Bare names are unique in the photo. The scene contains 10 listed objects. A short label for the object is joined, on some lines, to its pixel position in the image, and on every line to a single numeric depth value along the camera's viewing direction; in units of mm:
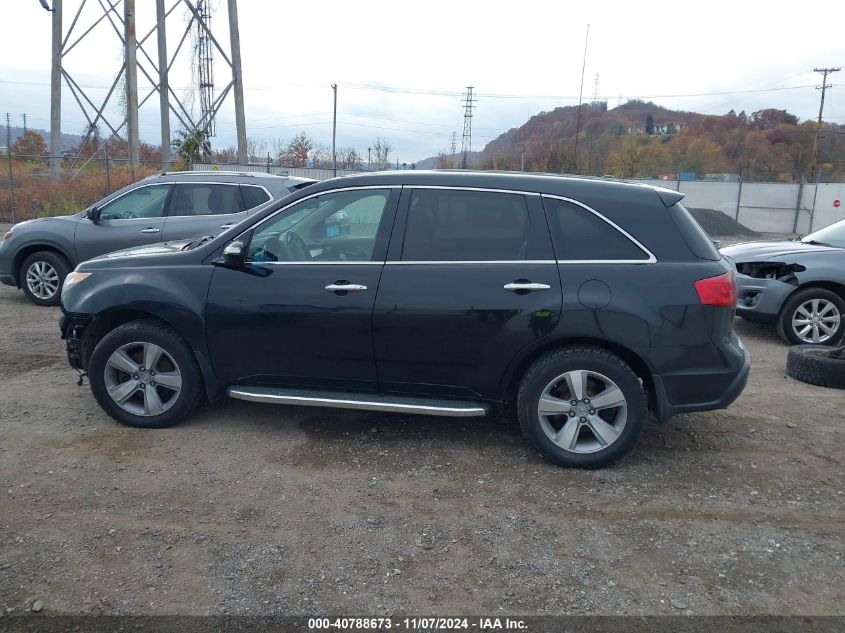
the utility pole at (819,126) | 50769
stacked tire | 6258
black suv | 4309
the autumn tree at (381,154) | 36528
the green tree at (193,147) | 29688
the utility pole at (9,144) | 18594
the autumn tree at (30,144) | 41697
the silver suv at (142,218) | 9195
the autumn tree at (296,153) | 41816
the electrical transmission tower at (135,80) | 24109
